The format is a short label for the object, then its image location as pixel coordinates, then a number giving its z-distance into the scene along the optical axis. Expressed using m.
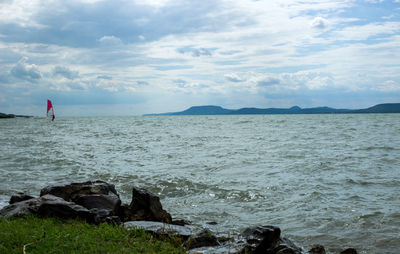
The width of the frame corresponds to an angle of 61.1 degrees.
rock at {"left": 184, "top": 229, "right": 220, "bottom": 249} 7.57
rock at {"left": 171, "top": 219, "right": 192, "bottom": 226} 9.61
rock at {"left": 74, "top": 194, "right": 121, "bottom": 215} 9.95
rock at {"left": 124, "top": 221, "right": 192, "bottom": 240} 7.67
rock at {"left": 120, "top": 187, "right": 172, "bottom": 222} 9.57
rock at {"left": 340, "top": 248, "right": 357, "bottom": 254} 8.08
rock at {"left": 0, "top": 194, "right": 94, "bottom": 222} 8.60
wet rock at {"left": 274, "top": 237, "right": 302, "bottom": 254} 7.32
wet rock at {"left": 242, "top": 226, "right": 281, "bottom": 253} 7.41
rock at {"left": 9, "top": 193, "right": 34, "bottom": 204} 10.60
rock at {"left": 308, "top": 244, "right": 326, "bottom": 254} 8.08
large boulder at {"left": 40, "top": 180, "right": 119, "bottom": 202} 10.83
